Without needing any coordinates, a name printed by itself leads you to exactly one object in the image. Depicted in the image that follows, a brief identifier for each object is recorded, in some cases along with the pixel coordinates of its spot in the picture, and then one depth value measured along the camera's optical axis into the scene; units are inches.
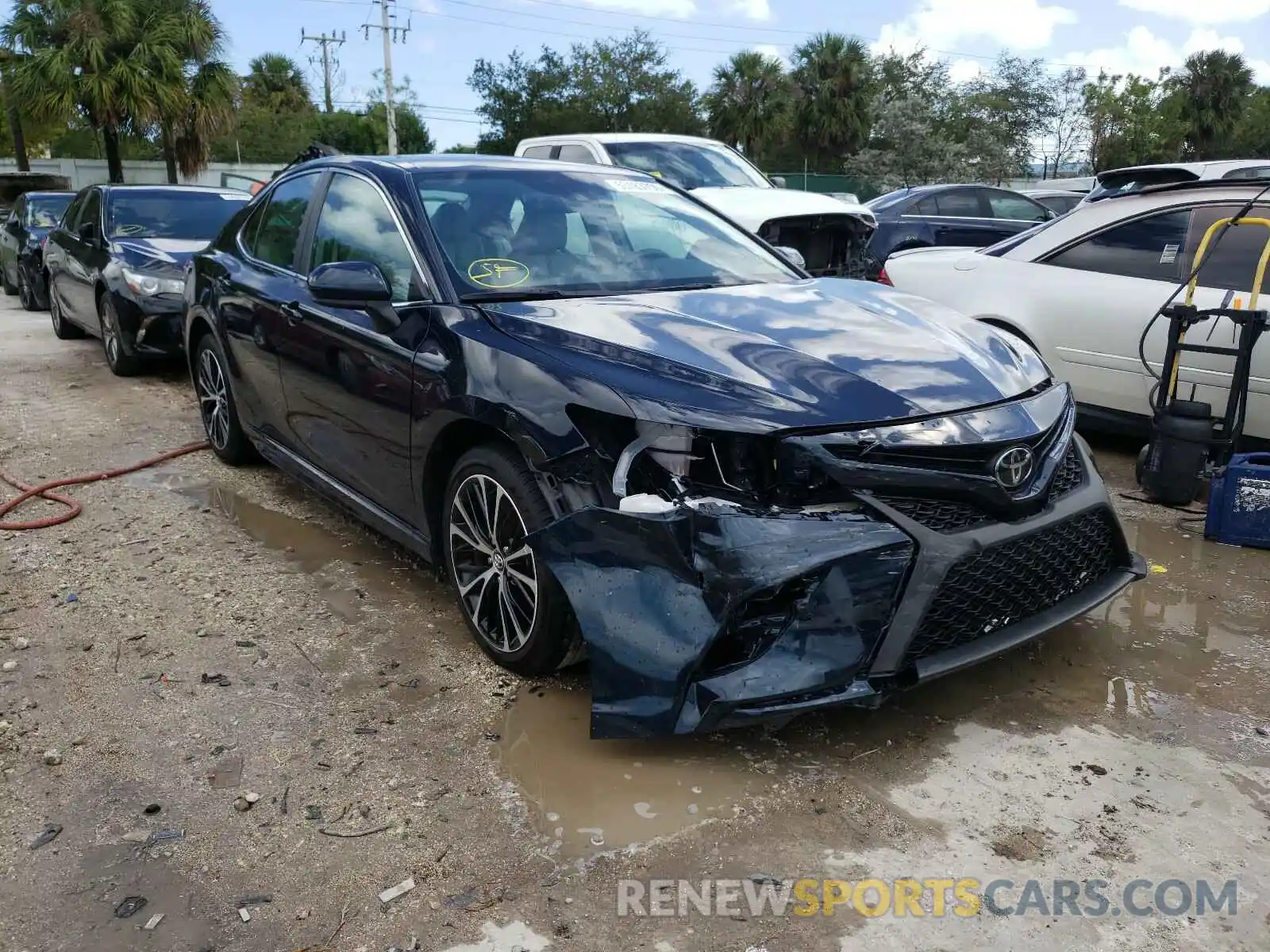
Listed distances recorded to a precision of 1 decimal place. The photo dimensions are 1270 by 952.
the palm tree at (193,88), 921.5
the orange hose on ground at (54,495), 191.8
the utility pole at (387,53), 1369.3
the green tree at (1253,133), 1819.6
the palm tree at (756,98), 1759.4
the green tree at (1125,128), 1648.6
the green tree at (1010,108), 1502.2
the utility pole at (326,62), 2395.4
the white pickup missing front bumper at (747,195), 329.1
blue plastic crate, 179.2
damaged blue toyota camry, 104.1
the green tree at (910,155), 1254.9
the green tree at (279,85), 2336.4
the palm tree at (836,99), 1668.3
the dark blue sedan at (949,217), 427.5
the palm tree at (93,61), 889.5
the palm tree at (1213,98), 1780.3
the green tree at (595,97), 1876.2
